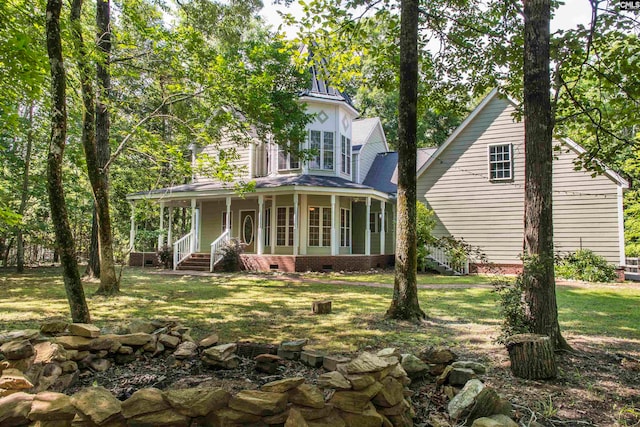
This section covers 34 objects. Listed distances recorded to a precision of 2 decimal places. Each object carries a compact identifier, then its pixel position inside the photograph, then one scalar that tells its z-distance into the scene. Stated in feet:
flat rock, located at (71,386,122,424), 7.41
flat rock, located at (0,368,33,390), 8.79
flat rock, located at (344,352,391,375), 8.91
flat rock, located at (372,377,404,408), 8.80
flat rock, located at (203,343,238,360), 12.03
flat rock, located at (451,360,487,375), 11.17
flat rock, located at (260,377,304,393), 8.31
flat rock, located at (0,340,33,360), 10.12
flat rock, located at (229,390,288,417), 7.91
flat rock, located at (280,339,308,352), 12.80
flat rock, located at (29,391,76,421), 7.45
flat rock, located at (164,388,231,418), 7.81
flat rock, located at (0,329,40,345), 11.06
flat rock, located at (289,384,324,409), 8.23
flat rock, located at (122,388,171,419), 7.61
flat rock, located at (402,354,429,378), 11.09
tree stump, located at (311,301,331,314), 22.33
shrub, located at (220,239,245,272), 51.80
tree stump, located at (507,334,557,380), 11.33
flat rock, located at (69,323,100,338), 12.32
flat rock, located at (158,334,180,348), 13.65
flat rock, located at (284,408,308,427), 7.89
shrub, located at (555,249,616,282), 41.16
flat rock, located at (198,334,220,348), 13.37
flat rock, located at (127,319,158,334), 14.12
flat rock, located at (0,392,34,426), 7.30
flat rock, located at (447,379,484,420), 8.95
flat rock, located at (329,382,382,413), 8.51
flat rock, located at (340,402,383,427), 8.38
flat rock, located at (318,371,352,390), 8.65
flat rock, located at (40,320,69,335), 12.64
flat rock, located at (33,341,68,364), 10.74
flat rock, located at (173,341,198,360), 12.81
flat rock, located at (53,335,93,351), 11.78
